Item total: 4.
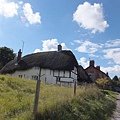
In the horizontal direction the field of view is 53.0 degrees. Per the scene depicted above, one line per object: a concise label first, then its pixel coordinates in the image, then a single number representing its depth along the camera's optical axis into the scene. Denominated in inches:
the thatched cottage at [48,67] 940.9
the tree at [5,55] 1595.9
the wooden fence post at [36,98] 155.1
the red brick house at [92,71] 1538.0
